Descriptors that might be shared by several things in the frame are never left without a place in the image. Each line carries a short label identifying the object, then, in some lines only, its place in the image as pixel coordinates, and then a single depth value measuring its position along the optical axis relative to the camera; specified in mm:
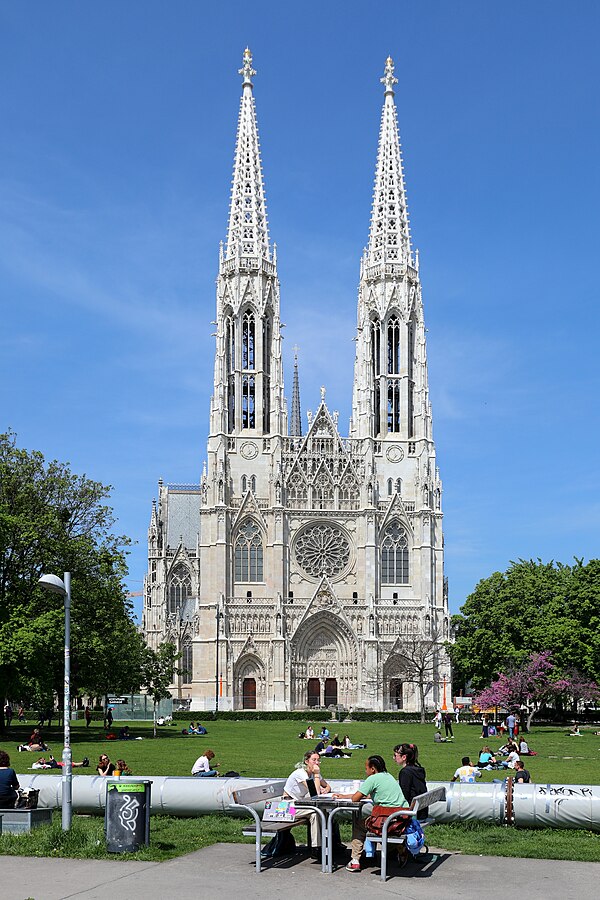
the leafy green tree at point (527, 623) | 62438
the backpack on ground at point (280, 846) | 14664
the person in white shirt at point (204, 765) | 25000
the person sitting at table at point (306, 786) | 14750
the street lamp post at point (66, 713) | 15757
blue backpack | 13922
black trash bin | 14438
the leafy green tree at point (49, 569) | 42188
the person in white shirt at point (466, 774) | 23172
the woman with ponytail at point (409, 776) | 15211
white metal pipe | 15844
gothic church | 87500
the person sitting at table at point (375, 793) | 14242
